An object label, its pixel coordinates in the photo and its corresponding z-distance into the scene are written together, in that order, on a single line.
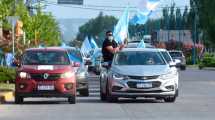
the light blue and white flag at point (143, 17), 60.03
